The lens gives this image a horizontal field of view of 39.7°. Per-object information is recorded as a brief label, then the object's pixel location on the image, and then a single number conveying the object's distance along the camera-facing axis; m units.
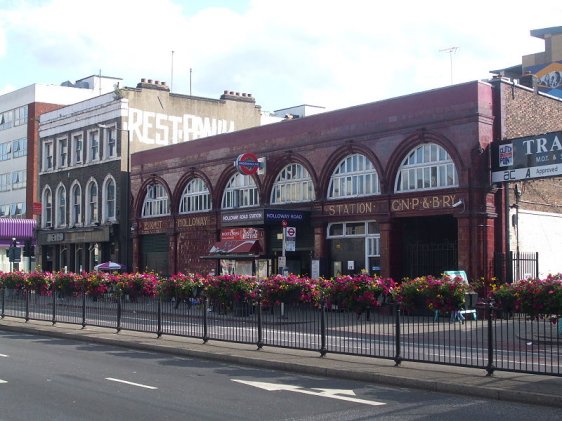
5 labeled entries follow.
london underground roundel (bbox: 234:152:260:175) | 35.03
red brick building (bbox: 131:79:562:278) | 27.64
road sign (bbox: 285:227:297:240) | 29.77
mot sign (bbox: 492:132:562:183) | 26.59
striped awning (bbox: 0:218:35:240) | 58.75
